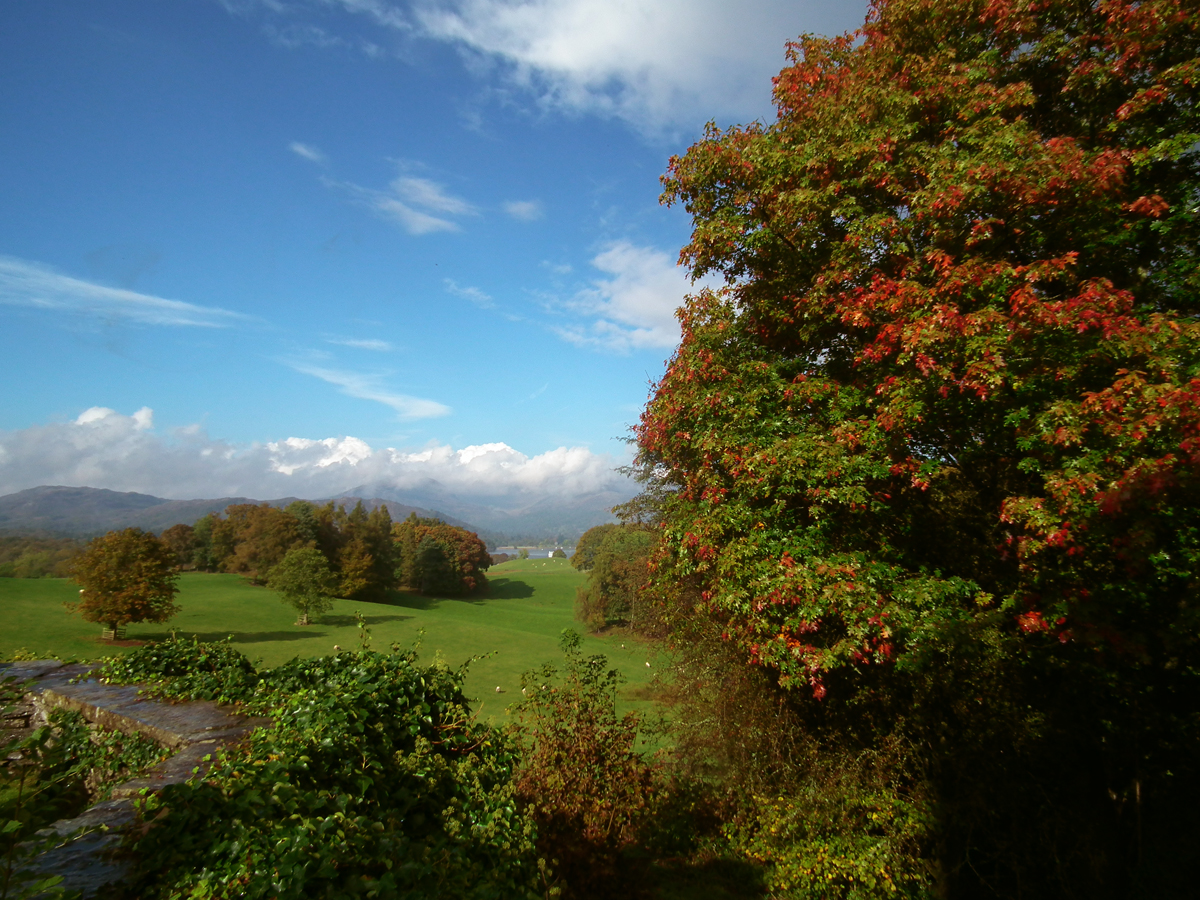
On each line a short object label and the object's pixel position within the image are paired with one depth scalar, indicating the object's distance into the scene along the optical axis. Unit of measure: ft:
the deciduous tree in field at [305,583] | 133.08
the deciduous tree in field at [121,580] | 86.28
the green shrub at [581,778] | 20.53
